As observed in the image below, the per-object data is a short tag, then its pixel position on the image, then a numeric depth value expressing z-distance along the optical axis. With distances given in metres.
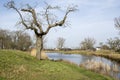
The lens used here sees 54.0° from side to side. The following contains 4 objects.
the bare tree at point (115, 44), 46.47
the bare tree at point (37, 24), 12.68
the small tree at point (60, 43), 72.78
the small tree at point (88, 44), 67.91
